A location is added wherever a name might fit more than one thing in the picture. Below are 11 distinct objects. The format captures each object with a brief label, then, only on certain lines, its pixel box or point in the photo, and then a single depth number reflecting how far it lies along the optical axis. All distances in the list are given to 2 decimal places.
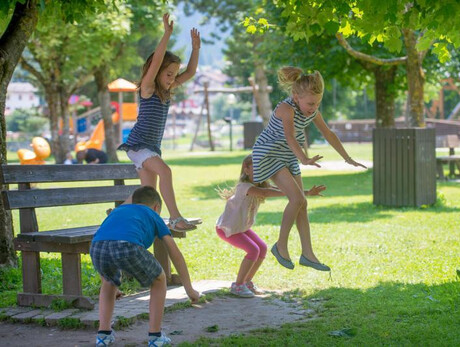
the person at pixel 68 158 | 31.12
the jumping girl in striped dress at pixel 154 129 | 6.51
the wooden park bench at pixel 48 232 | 6.48
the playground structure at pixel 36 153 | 24.94
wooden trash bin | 14.70
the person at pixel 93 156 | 27.19
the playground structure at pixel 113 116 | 36.72
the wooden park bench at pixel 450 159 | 21.47
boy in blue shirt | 5.07
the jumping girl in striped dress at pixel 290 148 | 6.52
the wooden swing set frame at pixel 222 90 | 34.29
